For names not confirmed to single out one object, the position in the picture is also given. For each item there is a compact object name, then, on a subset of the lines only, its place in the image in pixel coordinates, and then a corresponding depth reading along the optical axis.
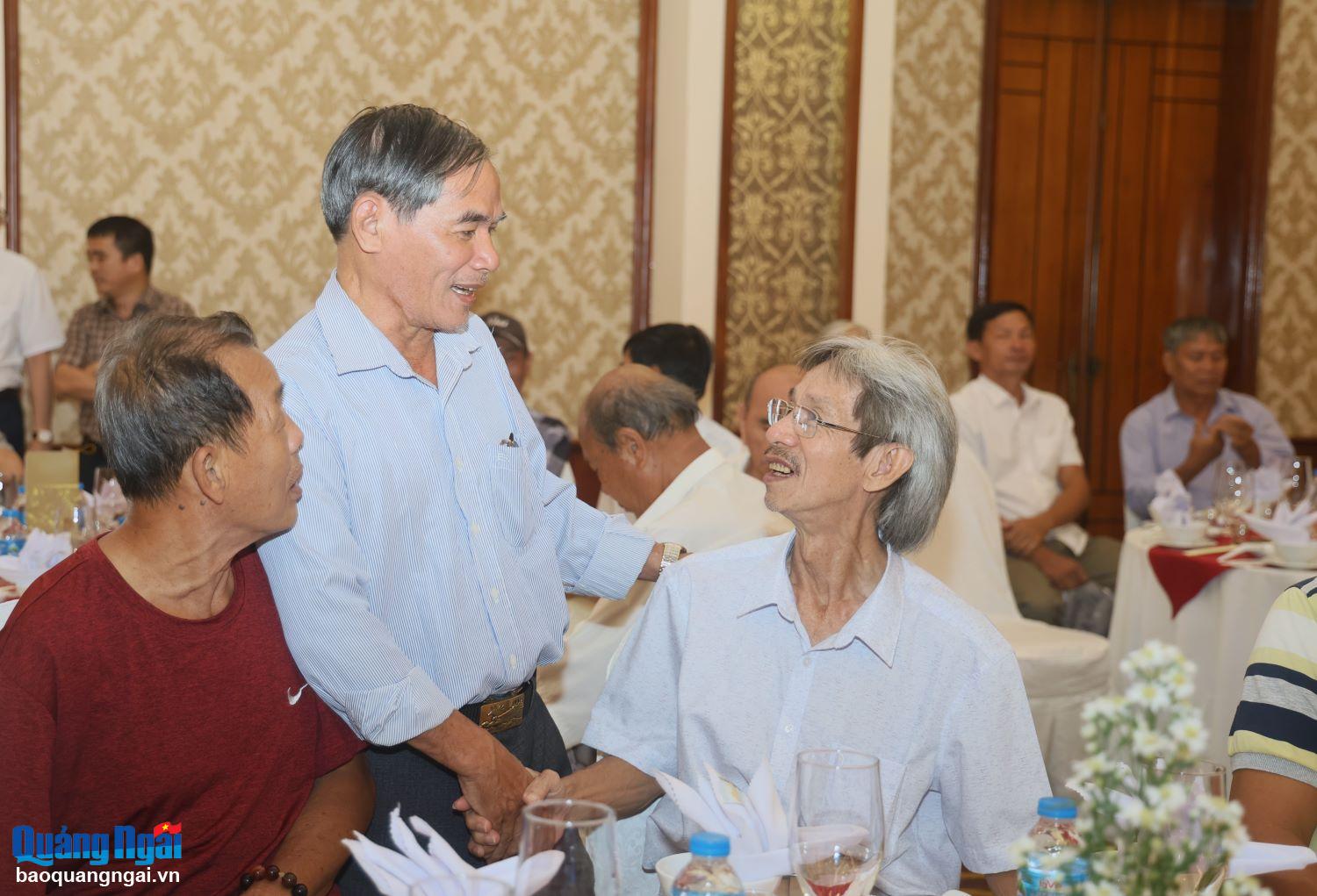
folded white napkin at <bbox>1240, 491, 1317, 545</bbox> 4.02
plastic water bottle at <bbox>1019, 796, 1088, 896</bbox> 1.33
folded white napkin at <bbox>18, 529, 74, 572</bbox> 2.99
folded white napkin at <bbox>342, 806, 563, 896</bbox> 1.33
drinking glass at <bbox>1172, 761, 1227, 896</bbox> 1.36
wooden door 7.33
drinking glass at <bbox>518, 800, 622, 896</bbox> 1.16
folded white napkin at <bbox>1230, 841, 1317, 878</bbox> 1.41
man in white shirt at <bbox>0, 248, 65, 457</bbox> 5.39
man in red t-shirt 1.58
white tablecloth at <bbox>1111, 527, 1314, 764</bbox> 4.02
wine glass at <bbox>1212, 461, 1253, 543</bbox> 4.50
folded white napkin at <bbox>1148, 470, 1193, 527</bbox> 4.51
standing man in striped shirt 1.86
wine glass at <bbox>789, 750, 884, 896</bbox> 1.30
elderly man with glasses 1.84
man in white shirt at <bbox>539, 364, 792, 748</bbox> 3.29
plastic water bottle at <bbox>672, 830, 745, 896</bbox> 1.30
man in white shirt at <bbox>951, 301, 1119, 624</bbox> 5.84
